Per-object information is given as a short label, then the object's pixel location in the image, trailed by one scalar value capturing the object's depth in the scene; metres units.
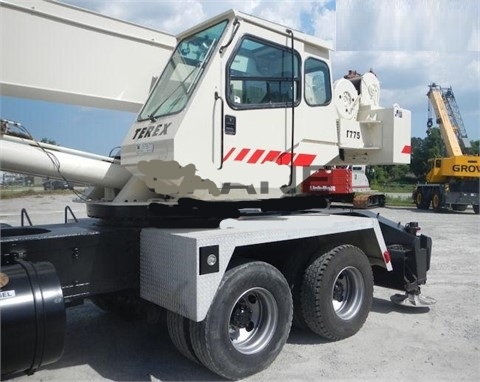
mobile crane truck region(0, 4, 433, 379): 3.58
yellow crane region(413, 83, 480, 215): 20.55
